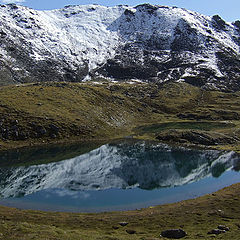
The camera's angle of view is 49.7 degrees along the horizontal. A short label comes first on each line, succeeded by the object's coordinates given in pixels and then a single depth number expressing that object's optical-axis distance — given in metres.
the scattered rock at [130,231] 38.00
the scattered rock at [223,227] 37.21
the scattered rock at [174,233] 35.45
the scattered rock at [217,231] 35.94
